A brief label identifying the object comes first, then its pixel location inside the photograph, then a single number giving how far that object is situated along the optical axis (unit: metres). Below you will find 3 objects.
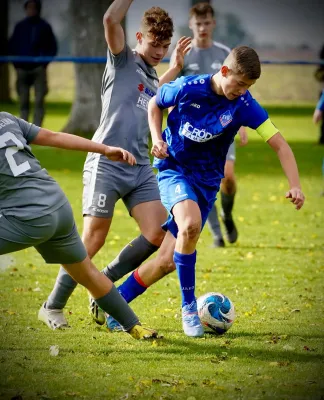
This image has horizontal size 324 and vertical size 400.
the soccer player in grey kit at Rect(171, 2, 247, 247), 19.27
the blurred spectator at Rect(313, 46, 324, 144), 24.92
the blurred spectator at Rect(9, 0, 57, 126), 35.19
